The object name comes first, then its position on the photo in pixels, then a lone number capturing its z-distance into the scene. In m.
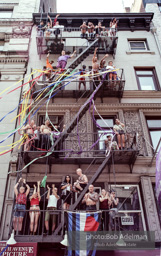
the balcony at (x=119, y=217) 7.85
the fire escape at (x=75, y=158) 7.88
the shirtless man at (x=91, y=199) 8.34
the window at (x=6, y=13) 17.81
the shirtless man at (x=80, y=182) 8.84
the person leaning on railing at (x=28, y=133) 9.98
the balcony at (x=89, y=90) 12.44
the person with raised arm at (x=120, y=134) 10.23
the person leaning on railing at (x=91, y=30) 15.30
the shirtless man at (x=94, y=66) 12.66
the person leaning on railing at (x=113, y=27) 15.16
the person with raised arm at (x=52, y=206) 8.39
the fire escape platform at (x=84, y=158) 9.80
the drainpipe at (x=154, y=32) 15.87
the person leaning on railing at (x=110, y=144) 9.88
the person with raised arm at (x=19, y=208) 8.18
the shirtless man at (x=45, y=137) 10.23
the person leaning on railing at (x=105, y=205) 8.48
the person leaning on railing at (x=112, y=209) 7.95
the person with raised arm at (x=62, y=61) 13.07
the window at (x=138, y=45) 15.95
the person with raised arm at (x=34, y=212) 8.18
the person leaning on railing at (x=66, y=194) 8.71
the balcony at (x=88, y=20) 16.06
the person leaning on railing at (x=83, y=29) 15.35
